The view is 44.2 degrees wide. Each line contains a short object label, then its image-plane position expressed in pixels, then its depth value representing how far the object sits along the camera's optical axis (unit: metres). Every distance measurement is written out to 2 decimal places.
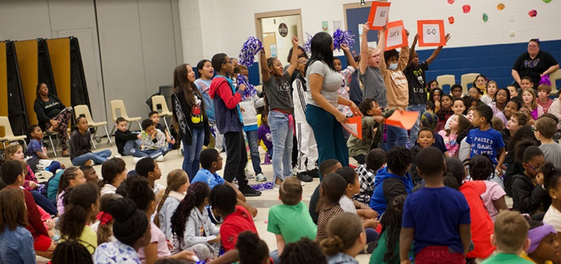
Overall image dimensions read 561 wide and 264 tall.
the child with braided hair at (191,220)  4.59
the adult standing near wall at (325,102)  5.49
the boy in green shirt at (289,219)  4.33
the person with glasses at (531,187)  4.87
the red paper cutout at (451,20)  13.52
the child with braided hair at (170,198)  4.84
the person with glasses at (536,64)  11.61
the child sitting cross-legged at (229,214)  4.16
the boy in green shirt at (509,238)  2.91
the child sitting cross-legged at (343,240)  3.24
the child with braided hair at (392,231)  3.94
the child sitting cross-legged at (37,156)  8.44
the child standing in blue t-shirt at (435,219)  3.55
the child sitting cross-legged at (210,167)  5.69
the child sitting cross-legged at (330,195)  4.35
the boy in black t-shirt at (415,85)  8.32
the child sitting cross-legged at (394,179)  4.80
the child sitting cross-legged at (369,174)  5.52
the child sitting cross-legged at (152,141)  10.50
